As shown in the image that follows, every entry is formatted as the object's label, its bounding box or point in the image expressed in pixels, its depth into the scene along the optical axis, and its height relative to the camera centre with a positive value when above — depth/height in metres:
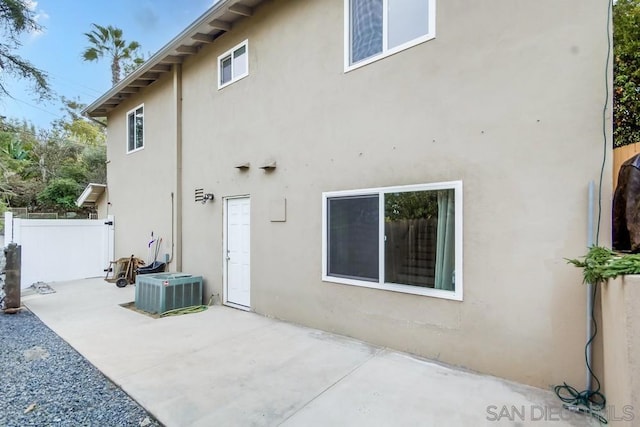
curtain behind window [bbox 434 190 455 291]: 3.83 -0.43
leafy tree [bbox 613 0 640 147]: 6.82 +2.64
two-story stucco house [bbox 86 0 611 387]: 3.18 +0.46
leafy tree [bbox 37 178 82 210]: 17.88 +0.59
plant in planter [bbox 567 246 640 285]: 2.19 -0.42
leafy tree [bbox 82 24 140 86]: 18.81 +9.33
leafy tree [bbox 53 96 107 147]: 23.55 +5.56
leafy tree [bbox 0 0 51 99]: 7.96 +4.11
